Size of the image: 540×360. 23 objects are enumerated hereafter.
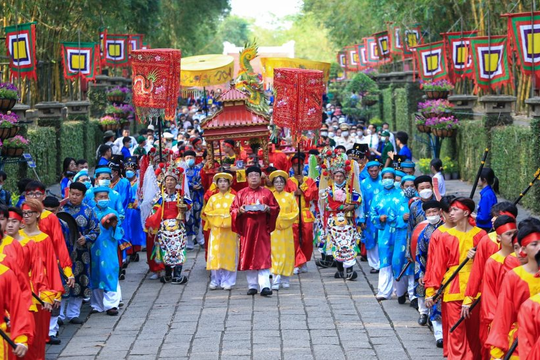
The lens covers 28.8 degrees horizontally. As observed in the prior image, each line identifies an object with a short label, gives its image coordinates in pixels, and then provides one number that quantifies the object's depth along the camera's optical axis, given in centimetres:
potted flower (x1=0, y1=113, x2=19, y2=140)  1642
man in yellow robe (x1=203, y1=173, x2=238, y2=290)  1397
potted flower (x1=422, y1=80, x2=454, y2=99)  2777
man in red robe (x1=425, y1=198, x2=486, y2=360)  933
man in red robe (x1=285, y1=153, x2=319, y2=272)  1492
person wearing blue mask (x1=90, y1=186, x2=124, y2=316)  1236
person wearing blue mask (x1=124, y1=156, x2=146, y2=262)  1605
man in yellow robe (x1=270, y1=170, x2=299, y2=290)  1380
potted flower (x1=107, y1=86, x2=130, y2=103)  3195
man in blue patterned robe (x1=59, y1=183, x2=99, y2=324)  1192
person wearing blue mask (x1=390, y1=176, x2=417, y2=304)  1250
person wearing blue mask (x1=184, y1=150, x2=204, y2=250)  1752
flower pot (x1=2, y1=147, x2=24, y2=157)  1755
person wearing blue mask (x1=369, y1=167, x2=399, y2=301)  1281
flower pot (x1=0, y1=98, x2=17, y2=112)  1677
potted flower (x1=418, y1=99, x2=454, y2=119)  2697
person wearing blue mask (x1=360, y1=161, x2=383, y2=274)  1516
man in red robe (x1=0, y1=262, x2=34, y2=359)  773
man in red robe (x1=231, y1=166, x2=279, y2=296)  1345
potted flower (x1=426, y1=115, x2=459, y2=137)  2683
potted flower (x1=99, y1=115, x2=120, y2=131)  3030
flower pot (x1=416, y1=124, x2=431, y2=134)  2741
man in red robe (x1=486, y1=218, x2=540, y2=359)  708
